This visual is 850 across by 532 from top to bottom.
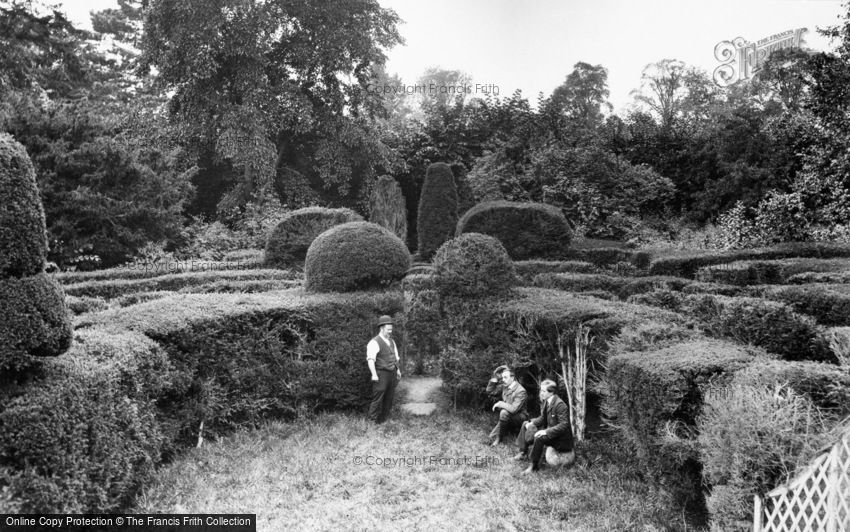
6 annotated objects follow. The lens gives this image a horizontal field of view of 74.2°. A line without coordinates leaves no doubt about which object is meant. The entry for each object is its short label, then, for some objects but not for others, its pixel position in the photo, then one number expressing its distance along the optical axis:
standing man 8.01
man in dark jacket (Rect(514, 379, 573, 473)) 6.11
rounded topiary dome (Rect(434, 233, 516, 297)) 8.55
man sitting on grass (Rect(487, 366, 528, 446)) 7.10
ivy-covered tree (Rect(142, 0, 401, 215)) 22.06
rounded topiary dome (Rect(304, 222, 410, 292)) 9.23
